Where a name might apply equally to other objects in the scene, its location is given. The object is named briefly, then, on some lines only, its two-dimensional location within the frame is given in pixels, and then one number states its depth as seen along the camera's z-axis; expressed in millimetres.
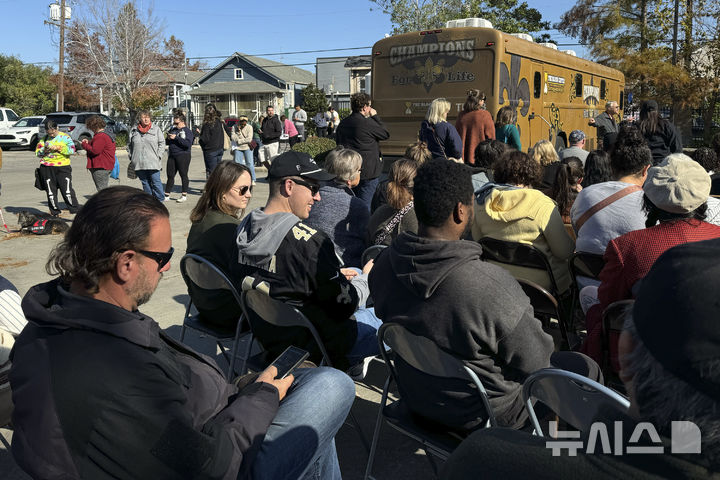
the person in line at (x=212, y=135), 12047
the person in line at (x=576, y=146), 6880
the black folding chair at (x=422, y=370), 2228
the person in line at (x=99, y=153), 10070
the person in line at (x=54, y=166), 10305
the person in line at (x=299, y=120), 25094
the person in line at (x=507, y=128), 8227
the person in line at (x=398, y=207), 4254
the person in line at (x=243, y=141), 13484
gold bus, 9828
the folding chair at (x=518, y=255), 3656
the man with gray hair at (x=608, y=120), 9570
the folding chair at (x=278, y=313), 2834
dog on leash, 9008
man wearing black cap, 3059
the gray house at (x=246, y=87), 56812
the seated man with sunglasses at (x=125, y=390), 1578
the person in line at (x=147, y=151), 10281
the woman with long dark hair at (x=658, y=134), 7566
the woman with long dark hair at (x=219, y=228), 3650
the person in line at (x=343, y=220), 4582
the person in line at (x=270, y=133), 15820
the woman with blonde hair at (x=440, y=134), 7750
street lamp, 36906
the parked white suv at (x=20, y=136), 27734
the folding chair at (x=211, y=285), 3375
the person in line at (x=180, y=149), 11773
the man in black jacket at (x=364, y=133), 8367
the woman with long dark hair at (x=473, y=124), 8203
